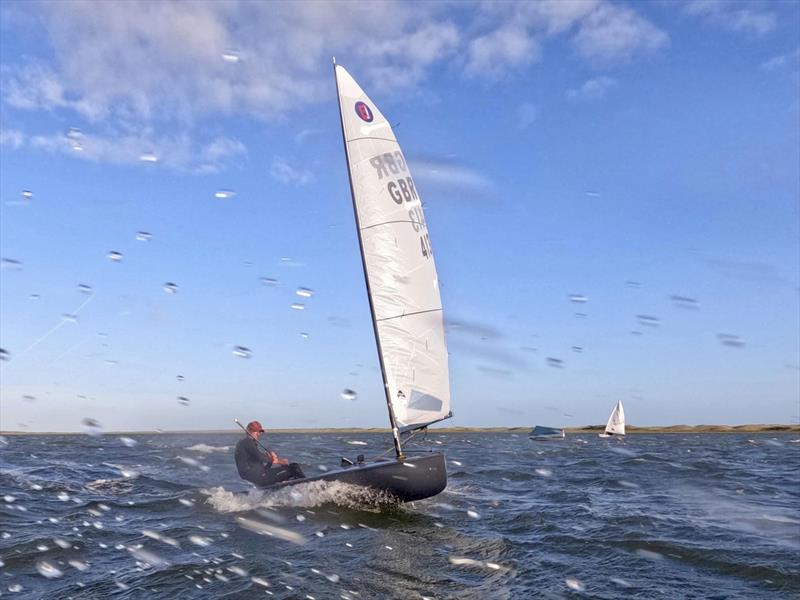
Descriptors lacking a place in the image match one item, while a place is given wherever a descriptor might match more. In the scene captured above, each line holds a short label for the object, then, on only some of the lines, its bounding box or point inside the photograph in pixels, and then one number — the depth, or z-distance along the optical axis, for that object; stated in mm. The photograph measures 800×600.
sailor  12977
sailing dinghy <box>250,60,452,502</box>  13266
